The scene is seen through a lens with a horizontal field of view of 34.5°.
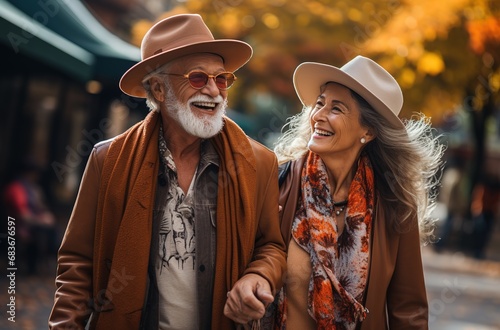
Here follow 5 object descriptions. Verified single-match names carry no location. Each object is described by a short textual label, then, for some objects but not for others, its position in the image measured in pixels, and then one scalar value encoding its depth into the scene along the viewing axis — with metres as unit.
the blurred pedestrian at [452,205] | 18.94
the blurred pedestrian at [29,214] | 9.97
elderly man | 3.35
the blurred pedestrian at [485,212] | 18.19
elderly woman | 3.85
